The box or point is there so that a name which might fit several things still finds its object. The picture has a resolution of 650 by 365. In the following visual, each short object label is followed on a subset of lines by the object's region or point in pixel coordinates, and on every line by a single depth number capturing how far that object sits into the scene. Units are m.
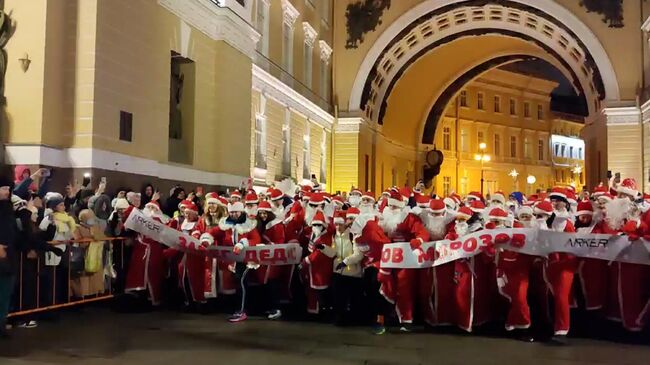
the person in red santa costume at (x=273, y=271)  11.73
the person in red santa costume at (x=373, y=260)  10.71
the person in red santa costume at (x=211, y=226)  12.02
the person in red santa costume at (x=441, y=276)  10.62
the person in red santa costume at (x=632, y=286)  10.03
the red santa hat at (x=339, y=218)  11.16
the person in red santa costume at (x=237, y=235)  11.62
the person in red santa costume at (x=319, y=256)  11.34
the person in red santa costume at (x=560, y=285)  9.77
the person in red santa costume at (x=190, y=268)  12.03
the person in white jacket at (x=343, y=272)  11.09
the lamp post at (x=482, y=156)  55.14
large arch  32.25
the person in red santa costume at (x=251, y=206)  11.73
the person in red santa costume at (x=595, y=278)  10.50
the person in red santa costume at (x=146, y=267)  12.13
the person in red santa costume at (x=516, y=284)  9.89
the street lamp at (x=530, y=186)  63.59
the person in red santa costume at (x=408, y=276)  10.62
